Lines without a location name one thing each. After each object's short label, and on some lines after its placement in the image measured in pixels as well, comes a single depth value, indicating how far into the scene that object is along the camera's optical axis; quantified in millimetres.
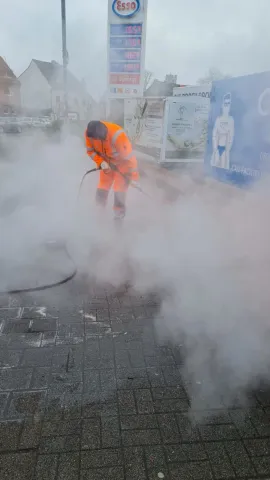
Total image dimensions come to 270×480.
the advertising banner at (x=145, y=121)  6609
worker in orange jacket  3668
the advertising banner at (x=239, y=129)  2934
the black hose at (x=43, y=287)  2703
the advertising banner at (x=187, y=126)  6301
